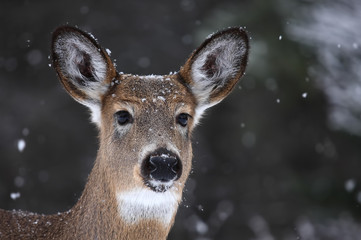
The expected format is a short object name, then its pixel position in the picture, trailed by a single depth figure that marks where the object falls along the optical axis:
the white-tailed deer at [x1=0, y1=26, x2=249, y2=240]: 10.95
